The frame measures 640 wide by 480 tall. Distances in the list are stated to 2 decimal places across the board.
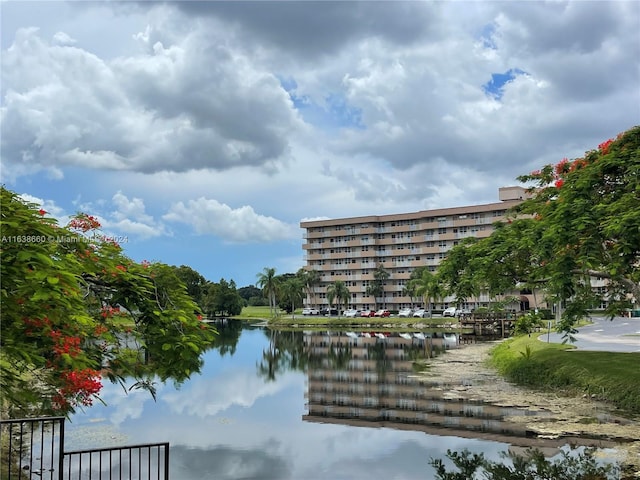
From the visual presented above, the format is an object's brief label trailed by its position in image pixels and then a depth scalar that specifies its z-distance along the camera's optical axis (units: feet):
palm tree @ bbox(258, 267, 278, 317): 343.67
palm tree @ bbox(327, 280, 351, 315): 328.37
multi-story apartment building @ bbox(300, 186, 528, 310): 322.14
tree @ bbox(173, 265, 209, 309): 342.44
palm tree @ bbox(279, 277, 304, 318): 333.01
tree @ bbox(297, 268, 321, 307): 354.95
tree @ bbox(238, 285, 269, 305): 607.90
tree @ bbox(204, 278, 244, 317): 387.96
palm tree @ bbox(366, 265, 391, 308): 342.03
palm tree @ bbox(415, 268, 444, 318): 277.68
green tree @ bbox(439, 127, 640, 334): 58.80
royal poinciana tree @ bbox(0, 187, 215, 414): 24.75
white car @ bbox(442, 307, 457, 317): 297.33
